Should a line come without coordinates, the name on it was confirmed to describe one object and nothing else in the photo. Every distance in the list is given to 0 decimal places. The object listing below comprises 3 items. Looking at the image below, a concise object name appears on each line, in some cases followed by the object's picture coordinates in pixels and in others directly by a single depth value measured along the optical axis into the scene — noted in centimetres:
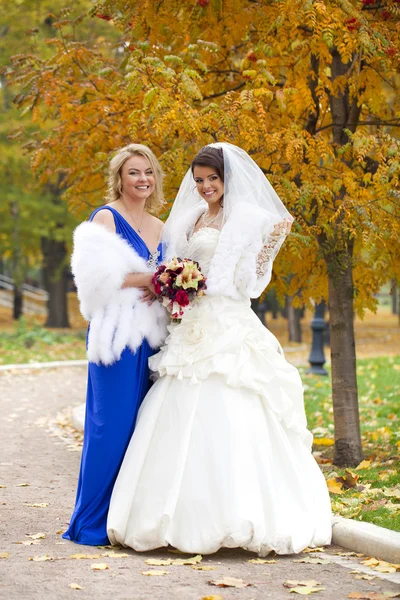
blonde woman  1023
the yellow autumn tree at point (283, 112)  1246
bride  948
